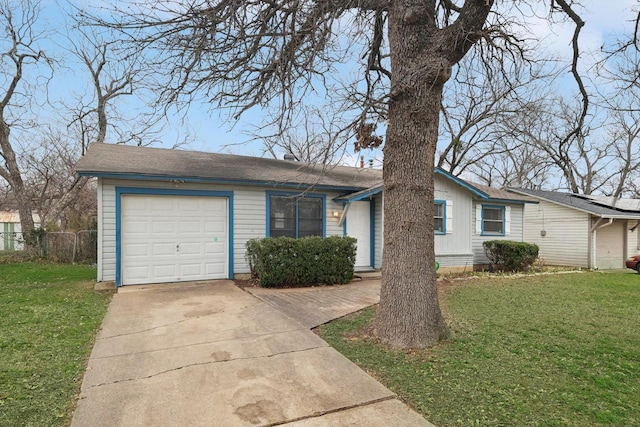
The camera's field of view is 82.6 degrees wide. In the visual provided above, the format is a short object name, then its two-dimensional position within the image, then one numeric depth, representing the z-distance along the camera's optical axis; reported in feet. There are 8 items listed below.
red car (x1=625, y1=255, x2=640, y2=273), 44.45
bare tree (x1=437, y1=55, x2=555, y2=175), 59.06
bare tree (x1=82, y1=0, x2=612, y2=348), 14.24
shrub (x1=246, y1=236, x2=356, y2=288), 26.09
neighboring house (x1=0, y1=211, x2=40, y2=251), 46.52
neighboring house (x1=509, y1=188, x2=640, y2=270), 49.47
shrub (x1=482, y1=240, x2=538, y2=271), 39.09
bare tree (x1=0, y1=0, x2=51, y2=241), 48.03
